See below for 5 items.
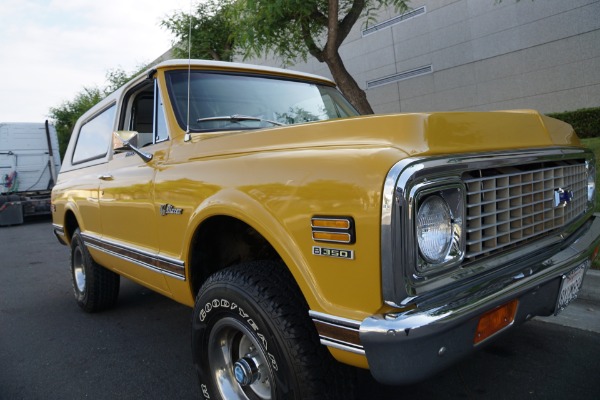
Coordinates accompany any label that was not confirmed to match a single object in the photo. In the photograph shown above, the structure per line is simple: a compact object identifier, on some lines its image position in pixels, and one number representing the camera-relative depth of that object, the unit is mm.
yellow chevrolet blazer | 1543
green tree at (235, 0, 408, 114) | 8508
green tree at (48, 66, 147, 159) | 27281
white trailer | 13992
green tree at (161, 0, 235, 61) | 13273
